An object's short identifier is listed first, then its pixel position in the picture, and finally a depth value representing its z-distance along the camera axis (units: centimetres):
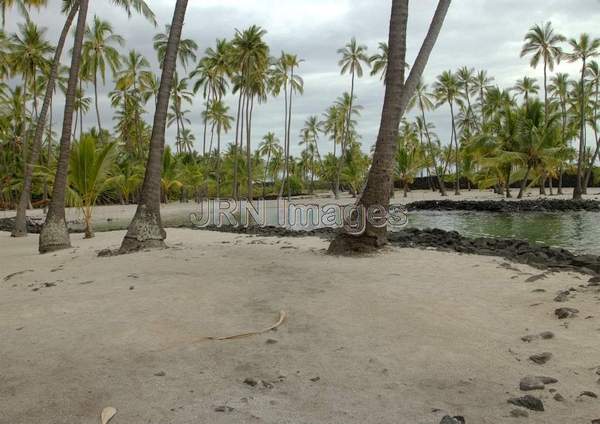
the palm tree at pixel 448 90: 4603
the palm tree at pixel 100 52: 3712
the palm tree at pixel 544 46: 3694
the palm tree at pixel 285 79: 4534
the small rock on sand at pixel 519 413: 256
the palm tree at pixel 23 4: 1509
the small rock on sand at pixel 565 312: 422
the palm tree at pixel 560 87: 4450
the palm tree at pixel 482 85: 4903
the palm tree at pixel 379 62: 4384
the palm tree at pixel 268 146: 7445
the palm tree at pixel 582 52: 3247
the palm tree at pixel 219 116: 5216
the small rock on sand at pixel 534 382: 288
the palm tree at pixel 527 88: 4656
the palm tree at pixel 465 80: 4708
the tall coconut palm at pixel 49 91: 1320
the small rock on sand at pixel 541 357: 329
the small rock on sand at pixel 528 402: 263
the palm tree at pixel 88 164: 1271
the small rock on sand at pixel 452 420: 244
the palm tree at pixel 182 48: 4150
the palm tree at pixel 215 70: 4162
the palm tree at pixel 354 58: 4725
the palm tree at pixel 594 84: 3639
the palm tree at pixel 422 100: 4744
